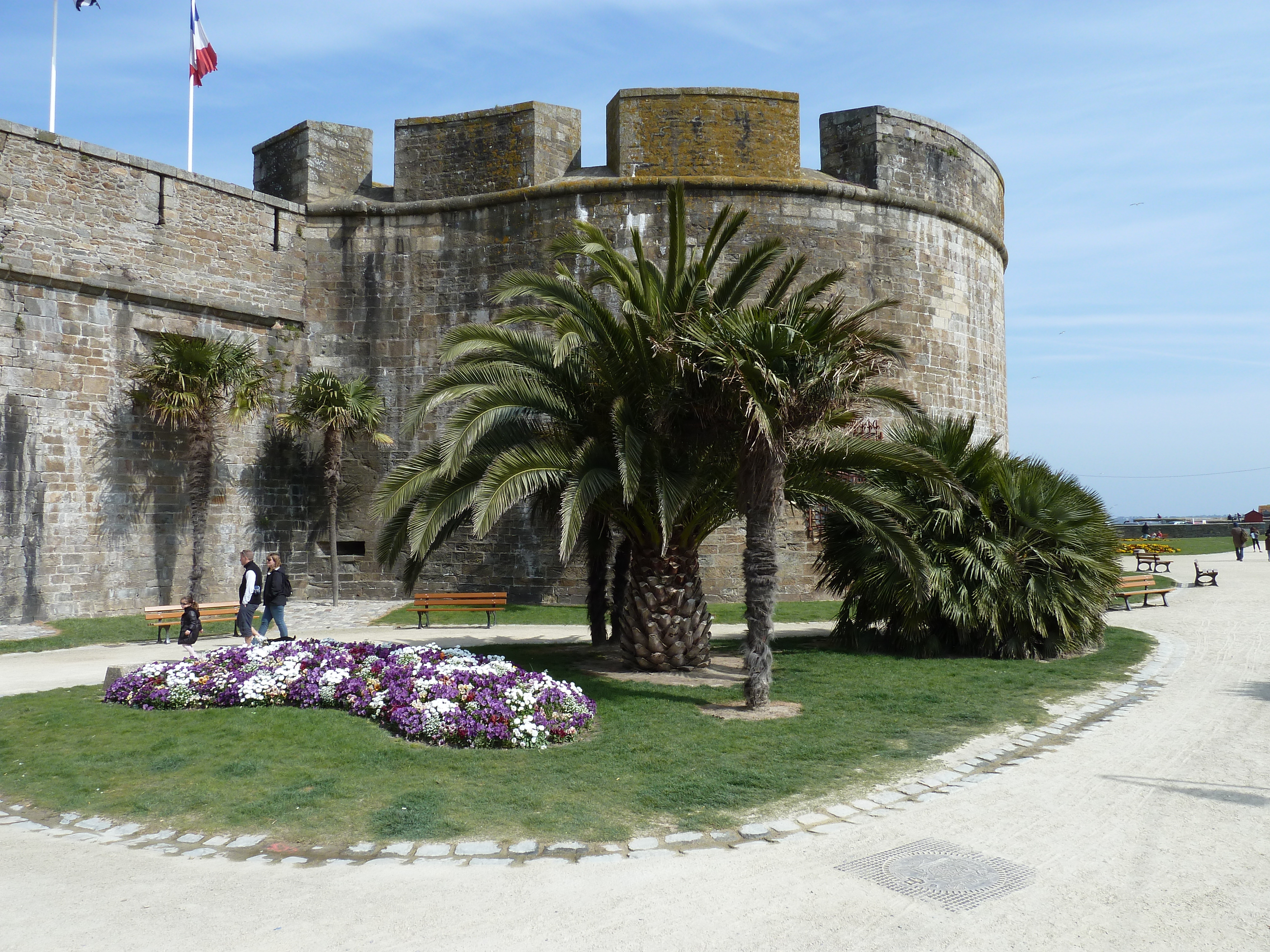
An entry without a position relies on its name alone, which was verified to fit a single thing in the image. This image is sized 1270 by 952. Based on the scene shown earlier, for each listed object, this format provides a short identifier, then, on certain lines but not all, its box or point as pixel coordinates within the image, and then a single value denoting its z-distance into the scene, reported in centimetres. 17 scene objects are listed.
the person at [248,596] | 1181
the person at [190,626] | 1219
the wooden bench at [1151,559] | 2294
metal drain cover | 443
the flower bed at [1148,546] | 2681
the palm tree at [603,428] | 906
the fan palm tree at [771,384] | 804
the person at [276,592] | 1180
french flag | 1852
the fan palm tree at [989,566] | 1147
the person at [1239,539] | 2767
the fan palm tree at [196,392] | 1543
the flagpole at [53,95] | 1570
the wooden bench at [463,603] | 1459
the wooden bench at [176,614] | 1301
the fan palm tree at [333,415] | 1711
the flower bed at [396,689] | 720
